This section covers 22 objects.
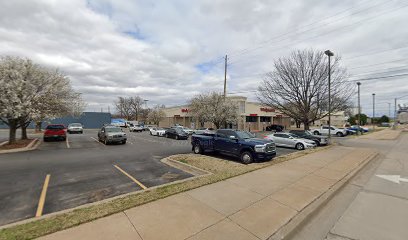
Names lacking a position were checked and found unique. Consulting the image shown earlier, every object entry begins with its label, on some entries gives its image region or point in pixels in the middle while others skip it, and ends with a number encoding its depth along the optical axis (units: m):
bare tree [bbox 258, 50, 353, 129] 21.25
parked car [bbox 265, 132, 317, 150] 17.39
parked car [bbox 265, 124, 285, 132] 46.03
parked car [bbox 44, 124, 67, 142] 20.91
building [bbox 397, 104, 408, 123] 81.62
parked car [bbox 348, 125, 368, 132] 38.89
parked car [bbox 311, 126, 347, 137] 33.76
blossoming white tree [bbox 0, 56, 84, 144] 13.86
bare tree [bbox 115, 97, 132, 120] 88.75
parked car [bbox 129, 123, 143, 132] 41.44
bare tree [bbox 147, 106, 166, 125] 60.03
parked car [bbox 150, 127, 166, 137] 30.25
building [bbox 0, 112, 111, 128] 52.95
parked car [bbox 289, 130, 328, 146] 19.30
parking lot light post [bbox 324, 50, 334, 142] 18.27
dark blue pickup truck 10.73
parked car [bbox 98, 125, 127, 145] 18.30
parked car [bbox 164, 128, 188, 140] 25.46
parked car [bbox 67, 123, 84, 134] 32.53
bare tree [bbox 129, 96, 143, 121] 86.88
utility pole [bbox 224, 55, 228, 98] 28.69
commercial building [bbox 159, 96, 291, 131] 44.12
